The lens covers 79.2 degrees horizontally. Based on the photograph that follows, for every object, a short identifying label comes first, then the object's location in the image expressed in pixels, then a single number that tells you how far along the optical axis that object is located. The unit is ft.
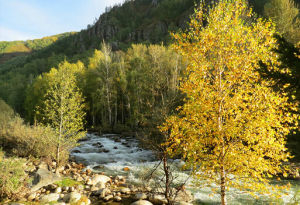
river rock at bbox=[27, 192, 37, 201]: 24.67
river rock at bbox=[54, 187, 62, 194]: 28.09
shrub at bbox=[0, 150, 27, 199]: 23.48
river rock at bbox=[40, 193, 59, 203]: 24.88
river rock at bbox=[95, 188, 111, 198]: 28.56
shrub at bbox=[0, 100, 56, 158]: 39.44
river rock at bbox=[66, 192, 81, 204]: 25.49
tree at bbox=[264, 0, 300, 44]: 71.67
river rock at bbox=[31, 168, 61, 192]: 28.09
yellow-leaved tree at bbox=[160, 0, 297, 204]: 18.25
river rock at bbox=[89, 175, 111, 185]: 33.52
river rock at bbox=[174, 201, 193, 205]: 25.48
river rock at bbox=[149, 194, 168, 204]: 27.32
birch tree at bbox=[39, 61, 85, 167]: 35.68
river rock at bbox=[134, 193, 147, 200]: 28.41
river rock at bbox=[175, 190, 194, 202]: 27.50
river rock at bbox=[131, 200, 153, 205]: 24.99
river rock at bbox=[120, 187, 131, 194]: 30.60
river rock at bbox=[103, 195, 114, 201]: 27.53
